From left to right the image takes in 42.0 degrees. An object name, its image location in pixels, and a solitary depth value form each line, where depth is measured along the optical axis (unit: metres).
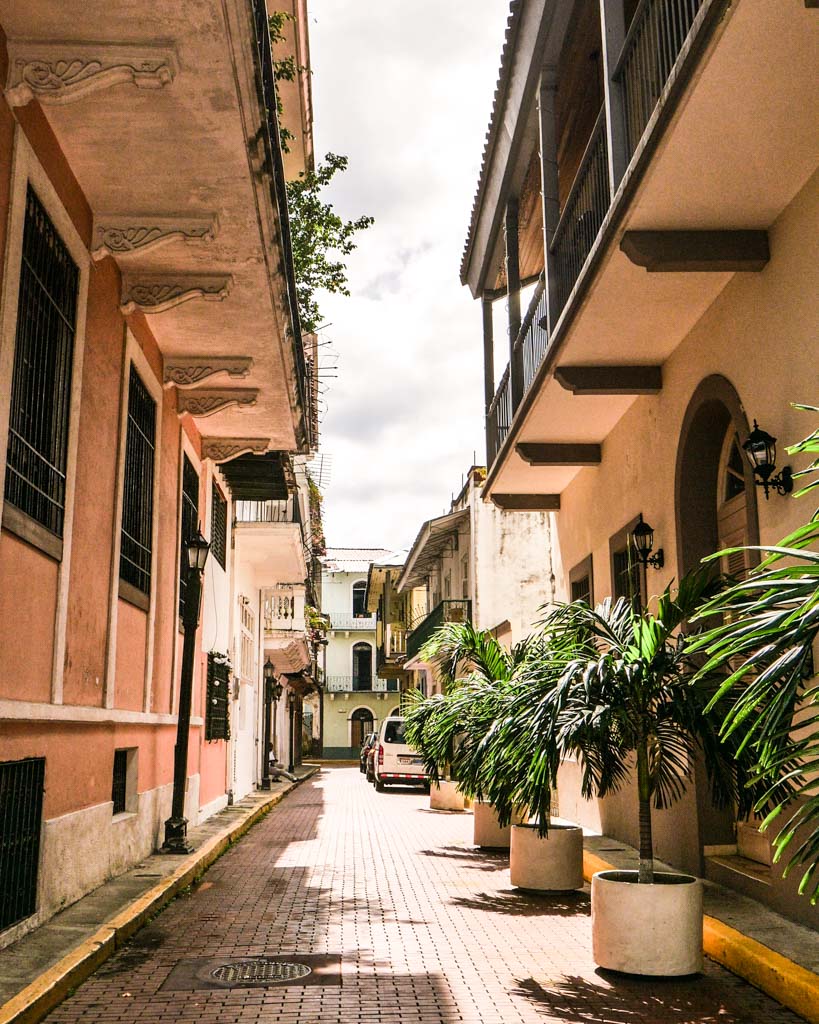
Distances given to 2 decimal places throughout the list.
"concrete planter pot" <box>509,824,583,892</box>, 9.26
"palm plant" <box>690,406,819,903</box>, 3.17
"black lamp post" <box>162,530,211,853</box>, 11.63
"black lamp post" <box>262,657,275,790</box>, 25.69
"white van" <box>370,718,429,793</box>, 26.38
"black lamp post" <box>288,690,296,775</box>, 43.94
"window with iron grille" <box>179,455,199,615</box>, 13.74
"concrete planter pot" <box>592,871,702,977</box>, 6.15
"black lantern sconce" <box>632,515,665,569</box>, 10.86
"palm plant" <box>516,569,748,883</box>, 6.29
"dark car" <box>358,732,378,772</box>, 32.83
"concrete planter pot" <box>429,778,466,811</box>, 20.30
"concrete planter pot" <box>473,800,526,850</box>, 12.69
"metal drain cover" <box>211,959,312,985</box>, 6.30
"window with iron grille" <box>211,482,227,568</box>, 17.01
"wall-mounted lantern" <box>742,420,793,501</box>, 7.35
